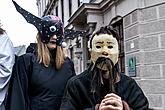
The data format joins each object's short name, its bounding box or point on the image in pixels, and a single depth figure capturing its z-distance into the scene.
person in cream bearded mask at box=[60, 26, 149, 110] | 1.09
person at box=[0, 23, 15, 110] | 1.60
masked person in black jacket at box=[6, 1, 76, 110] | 1.61
